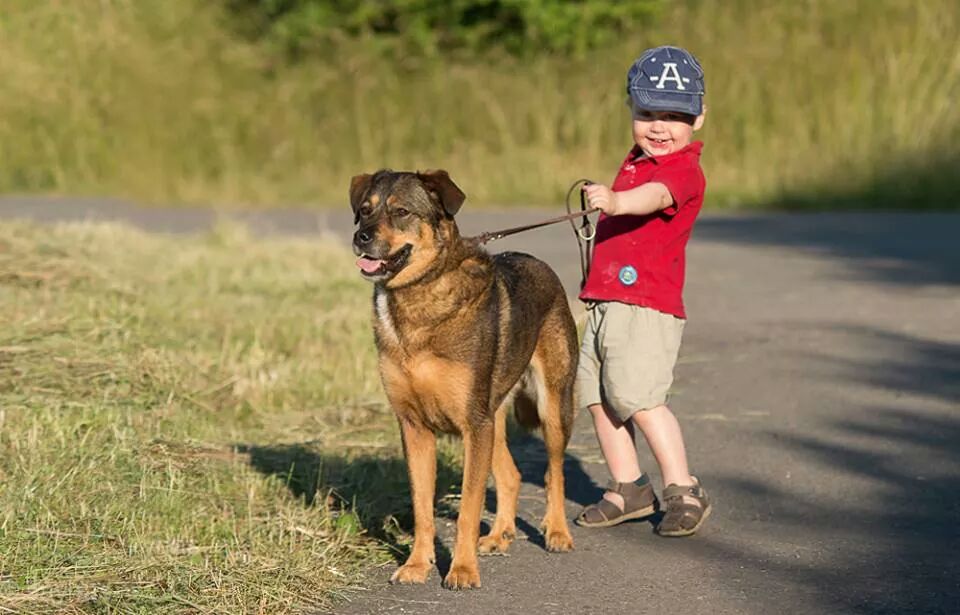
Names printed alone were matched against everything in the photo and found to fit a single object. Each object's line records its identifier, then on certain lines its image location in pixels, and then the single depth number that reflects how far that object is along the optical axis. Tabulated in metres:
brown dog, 11.29
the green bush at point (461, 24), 43.91
